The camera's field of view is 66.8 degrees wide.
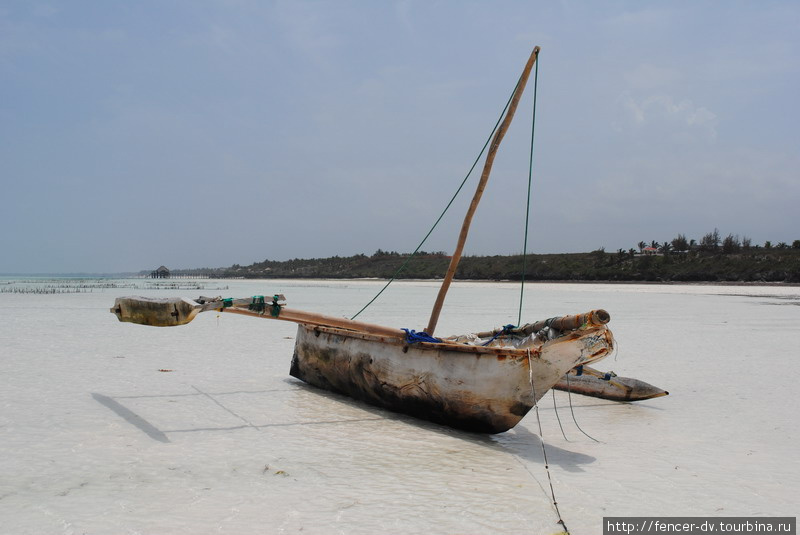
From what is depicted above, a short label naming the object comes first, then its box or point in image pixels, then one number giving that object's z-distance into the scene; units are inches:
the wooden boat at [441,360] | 195.6
